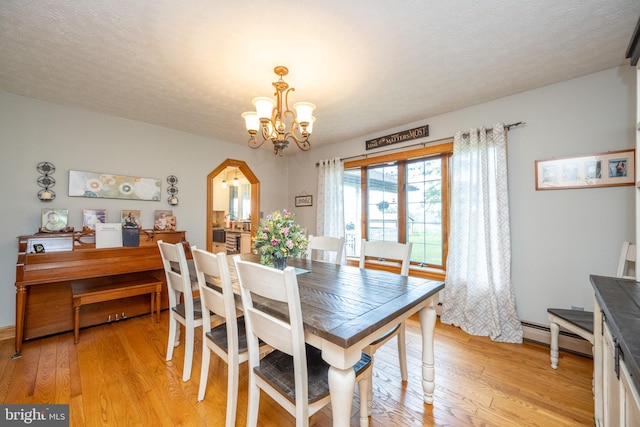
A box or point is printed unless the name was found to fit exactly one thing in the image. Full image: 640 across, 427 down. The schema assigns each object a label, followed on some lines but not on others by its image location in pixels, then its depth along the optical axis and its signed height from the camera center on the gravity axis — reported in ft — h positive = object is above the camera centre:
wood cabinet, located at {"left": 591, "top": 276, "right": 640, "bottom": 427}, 2.49 -1.61
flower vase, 6.40 -1.07
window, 10.57 +0.91
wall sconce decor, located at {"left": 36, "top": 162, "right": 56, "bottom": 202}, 8.83 +1.37
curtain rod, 8.47 +3.21
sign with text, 10.52 +3.67
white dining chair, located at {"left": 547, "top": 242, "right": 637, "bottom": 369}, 6.01 -2.46
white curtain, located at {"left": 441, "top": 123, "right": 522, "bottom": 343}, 8.46 -0.75
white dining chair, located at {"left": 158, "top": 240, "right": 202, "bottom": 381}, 5.99 -2.09
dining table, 3.34 -1.44
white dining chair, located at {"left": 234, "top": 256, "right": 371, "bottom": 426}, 3.44 -2.21
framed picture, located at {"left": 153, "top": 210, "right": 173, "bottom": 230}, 11.17 +0.07
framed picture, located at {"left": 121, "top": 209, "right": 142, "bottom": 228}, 10.19 +0.10
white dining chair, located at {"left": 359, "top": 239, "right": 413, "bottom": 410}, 5.19 -1.00
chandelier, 6.05 +2.58
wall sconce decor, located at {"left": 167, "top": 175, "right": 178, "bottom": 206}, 11.69 +1.41
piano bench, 8.00 -2.32
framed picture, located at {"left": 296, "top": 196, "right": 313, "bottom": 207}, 14.89 +1.19
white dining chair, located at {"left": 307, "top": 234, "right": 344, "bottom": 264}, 8.18 -0.80
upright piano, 7.53 -1.70
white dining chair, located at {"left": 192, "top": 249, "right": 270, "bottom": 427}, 4.65 -2.14
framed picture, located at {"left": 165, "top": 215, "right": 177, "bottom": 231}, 11.35 -0.11
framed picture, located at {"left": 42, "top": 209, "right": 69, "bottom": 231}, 8.80 +0.05
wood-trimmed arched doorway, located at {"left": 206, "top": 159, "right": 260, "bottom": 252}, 23.15 +2.01
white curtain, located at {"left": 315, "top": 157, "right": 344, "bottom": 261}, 13.30 +1.13
